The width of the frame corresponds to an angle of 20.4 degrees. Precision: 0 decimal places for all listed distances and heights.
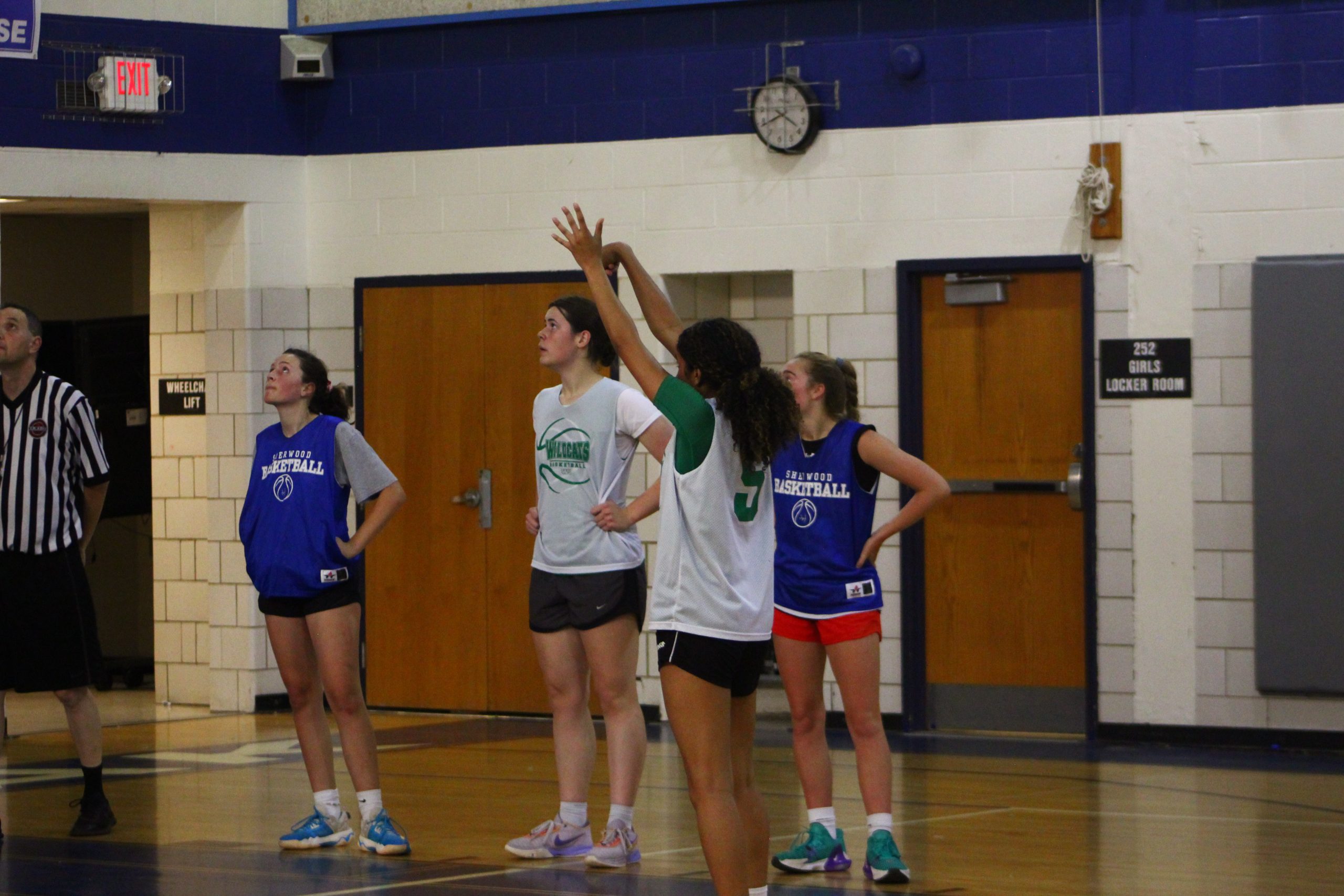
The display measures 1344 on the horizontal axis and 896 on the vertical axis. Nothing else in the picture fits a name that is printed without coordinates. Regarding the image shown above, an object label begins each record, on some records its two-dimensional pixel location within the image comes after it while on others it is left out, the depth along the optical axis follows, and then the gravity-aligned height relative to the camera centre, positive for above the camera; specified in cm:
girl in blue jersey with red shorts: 1149 -39
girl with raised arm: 894 -21
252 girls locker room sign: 1729 +40
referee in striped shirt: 1314 -29
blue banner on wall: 1731 +200
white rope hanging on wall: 1735 +122
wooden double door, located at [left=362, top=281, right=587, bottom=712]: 1966 -16
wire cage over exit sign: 1897 +192
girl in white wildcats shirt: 1189 -34
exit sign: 1901 +192
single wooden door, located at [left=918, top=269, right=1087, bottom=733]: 1780 -26
